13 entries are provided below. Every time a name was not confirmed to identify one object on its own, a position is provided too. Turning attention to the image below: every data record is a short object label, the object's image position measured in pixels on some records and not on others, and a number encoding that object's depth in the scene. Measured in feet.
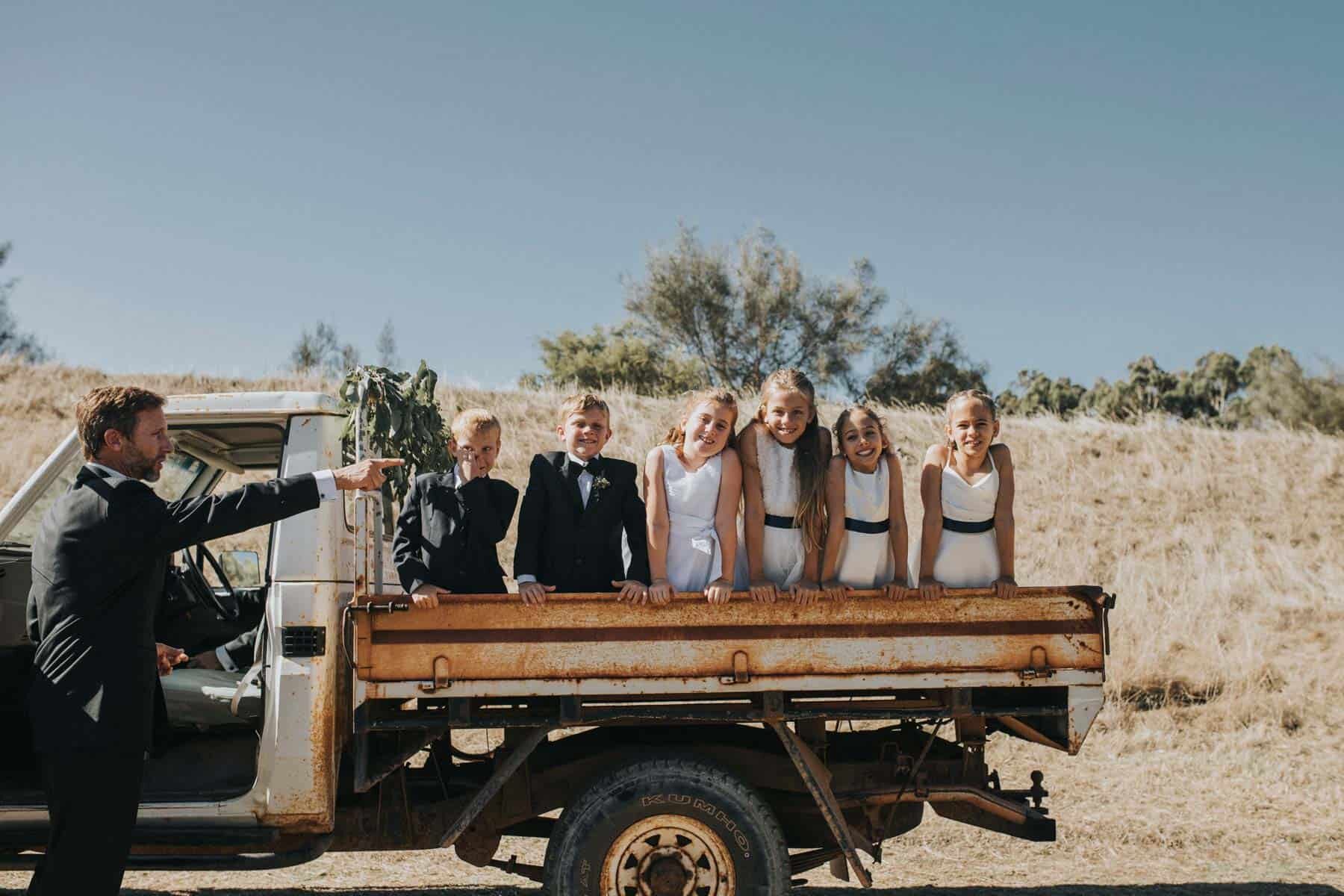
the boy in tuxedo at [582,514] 14.35
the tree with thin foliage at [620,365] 110.83
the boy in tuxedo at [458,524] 13.98
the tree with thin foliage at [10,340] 102.94
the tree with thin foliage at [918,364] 112.37
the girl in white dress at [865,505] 14.66
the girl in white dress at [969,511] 14.83
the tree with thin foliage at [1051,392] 164.45
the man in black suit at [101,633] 10.66
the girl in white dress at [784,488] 14.39
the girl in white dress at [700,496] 14.25
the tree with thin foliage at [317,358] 69.09
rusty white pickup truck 12.29
